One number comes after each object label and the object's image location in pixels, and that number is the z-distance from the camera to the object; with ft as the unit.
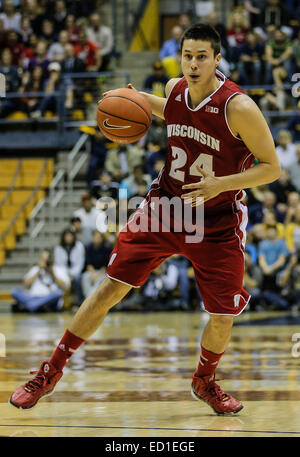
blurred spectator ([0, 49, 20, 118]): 51.39
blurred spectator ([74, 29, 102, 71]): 51.75
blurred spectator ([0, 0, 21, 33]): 55.67
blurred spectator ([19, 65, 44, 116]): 51.16
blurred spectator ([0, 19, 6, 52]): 54.49
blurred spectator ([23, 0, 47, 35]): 54.95
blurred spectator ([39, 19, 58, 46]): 53.88
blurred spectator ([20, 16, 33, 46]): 54.60
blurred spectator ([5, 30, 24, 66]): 53.47
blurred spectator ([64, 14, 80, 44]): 53.21
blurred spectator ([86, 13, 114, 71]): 53.36
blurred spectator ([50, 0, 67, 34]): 54.48
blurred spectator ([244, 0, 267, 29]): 51.04
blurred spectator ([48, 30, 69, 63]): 52.11
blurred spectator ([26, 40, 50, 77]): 51.62
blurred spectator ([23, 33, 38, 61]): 52.70
